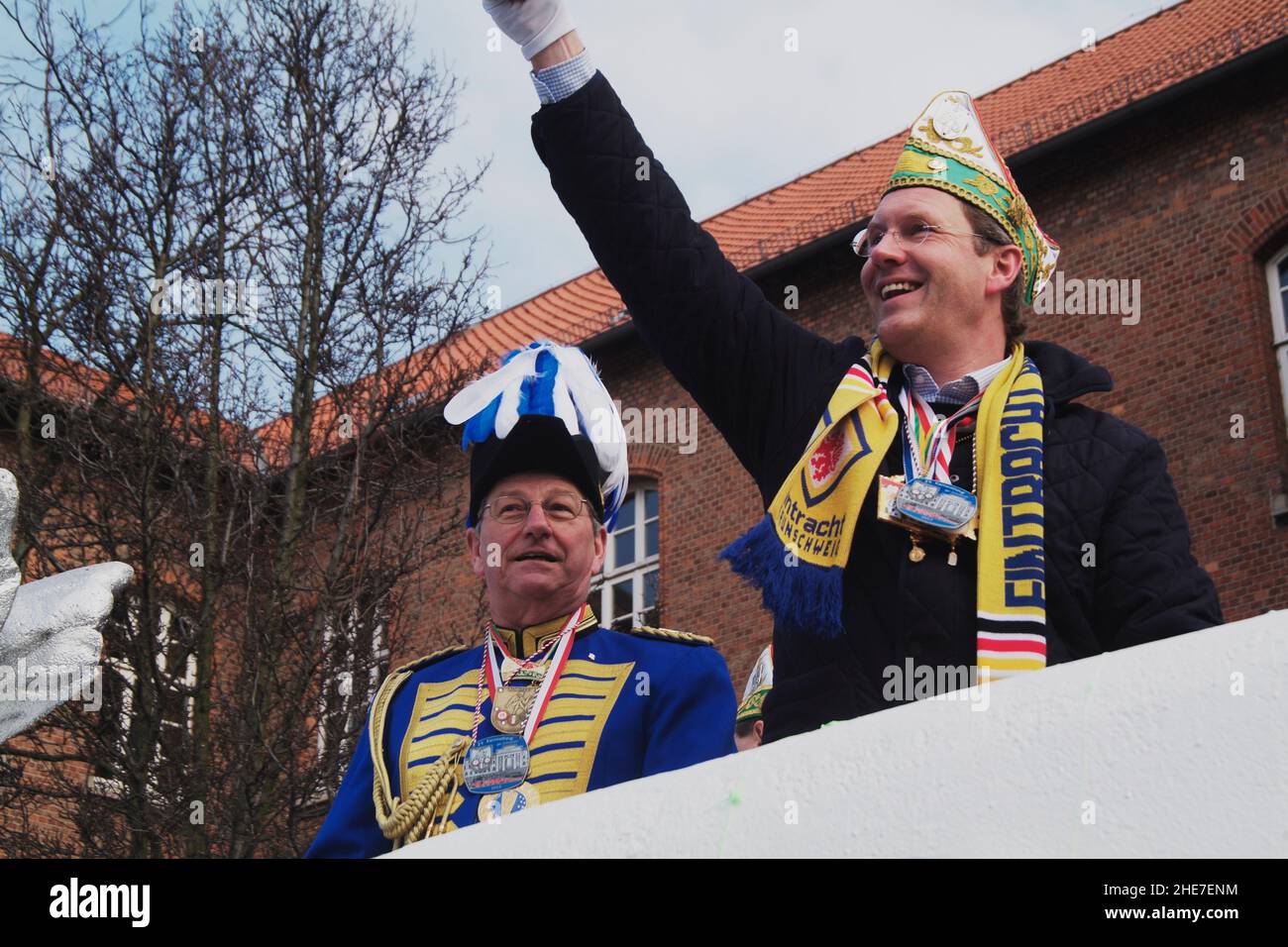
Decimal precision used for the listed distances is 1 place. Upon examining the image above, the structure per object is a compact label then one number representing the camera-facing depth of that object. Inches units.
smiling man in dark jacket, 120.5
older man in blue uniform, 144.8
